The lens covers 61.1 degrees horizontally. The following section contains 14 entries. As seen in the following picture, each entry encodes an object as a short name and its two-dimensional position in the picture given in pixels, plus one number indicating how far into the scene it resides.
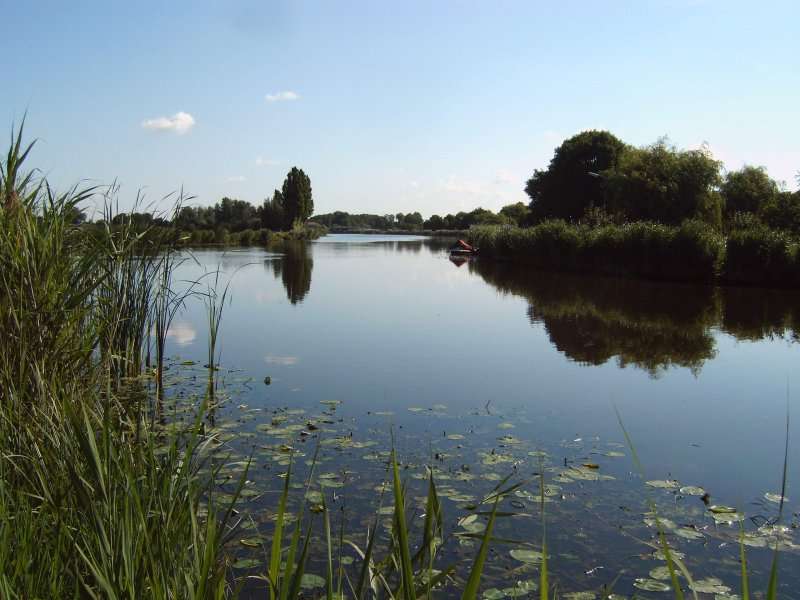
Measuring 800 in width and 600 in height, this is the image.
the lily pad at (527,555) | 3.91
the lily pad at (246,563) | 3.71
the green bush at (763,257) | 19.77
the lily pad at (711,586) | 3.64
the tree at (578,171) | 45.91
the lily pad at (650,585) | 3.65
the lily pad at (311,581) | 3.60
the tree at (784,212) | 25.30
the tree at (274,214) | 72.06
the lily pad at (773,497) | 4.99
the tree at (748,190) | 40.06
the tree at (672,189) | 32.72
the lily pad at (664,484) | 5.18
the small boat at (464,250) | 45.41
